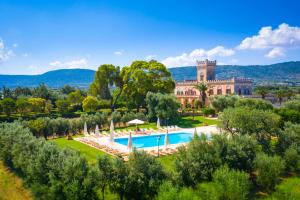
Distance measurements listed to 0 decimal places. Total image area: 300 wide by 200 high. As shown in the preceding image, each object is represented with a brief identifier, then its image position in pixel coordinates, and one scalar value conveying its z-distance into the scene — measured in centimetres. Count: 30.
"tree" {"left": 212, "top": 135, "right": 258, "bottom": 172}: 1642
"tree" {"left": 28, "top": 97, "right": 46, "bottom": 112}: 4246
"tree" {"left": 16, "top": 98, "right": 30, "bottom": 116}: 4076
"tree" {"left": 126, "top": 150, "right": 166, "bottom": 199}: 1366
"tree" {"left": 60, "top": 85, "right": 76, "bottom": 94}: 9111
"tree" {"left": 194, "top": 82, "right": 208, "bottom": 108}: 4766
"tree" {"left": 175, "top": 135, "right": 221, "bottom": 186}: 1490
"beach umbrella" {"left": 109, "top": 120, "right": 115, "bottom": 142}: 2473
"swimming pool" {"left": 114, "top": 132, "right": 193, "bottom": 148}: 2631
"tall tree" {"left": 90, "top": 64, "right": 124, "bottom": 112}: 4497
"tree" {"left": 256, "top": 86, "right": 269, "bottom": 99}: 4818
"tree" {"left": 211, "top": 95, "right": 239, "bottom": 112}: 3947
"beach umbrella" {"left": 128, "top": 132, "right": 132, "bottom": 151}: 2210
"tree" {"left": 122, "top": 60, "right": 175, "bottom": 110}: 3997
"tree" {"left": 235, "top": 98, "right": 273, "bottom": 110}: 3300
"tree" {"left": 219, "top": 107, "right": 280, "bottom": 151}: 2034
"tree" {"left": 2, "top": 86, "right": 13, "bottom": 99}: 6058
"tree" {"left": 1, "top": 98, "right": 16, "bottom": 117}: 3934
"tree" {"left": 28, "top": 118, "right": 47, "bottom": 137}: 2728
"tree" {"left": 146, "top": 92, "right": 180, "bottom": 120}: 3512
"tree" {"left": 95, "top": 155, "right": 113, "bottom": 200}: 1371
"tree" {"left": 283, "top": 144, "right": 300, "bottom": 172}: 1817
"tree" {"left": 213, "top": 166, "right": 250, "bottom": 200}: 1234
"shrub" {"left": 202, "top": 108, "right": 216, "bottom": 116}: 4156
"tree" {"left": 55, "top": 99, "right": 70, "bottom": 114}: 4469
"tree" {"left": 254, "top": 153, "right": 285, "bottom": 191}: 1525
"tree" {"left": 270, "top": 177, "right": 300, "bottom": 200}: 1413
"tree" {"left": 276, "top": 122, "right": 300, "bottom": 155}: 1969
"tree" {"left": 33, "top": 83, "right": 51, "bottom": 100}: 6034
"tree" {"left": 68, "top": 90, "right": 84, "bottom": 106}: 5247
